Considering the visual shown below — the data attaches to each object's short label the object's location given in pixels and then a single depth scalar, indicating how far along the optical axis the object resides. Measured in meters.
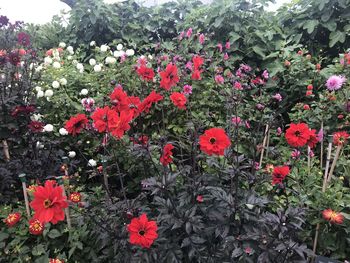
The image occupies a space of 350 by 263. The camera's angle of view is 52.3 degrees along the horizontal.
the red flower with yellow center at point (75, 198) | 1.82
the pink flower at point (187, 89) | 2.26
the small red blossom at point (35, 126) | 2.07
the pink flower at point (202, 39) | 2.96
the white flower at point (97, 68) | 2.93
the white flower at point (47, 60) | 3.17
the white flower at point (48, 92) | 2.67
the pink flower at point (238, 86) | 2.27
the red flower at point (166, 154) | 1.54
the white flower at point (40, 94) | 2.66
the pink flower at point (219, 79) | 2.51
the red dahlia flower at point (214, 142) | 1.37
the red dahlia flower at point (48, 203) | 1.23
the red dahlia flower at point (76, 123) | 1.47
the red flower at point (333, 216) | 1.67
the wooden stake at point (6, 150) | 2.17
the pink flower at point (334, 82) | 2.15
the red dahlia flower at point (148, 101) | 1.53
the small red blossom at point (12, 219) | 1.83
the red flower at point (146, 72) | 1.81
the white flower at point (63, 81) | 2.81
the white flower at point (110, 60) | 2.93
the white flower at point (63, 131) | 2.38
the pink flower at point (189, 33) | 3.13
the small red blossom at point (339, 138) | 1.86
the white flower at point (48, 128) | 2.33
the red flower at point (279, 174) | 1.49
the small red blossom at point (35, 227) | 1.75
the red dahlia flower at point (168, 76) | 1.68
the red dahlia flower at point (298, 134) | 1.46
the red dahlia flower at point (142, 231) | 1.31
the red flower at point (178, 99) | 1.68
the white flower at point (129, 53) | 3.07
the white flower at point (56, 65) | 3.15
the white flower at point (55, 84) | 2.75
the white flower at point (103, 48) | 3.21
